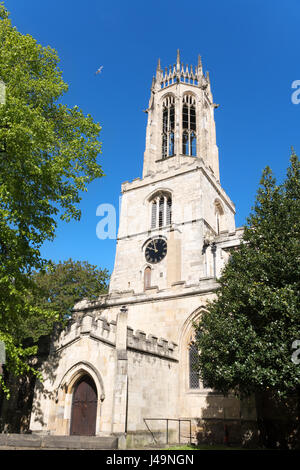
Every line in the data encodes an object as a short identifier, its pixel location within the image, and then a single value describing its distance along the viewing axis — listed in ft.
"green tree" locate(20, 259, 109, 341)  93.56
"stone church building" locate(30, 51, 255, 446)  55.42
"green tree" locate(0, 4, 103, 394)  40.88
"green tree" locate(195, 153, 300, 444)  42.86
